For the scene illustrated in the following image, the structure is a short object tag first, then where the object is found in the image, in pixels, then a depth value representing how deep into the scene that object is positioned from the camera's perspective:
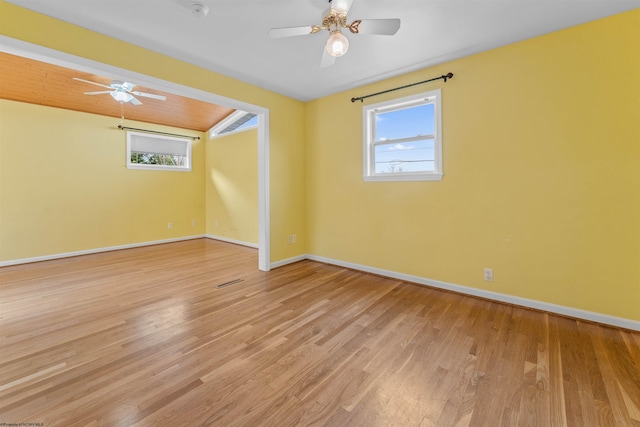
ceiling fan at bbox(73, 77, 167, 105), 3.44
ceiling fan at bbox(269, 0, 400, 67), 1.82
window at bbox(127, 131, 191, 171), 5.36
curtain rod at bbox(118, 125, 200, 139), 5.15
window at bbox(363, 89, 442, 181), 3.11
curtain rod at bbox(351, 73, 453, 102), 2.93
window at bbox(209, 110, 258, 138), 5.45
